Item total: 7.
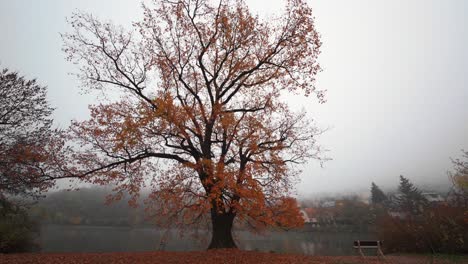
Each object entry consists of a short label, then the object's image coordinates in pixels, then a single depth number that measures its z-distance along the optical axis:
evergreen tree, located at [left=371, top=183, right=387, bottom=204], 79.43
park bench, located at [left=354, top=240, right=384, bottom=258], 14.69
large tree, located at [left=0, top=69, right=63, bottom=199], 12.63
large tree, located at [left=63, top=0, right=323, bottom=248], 12.41
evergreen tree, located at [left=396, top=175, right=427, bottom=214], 60.28
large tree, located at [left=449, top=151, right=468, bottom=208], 18.39
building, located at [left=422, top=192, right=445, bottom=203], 98.75
